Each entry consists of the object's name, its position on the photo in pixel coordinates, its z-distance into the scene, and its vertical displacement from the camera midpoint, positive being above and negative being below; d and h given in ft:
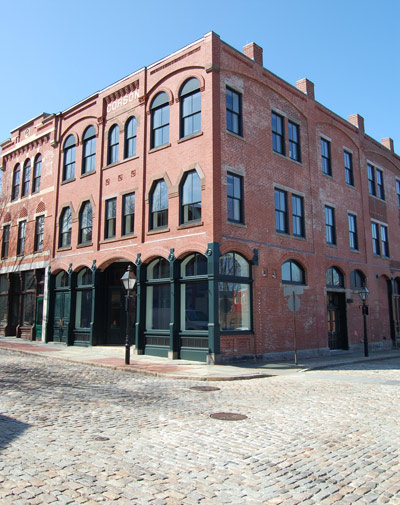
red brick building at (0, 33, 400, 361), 56.18 +16.43
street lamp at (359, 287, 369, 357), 70.33 +2.88
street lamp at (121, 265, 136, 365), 50.39 +4.29
